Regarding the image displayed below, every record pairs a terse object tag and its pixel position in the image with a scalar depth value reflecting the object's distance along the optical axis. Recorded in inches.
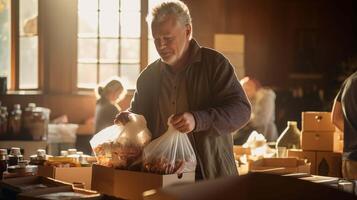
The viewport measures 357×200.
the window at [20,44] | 302.0
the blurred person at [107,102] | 225.1
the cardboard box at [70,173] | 108.1
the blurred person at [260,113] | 265.4
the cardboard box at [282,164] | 148.0
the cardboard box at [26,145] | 211.6
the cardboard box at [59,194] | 80.1
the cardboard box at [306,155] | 178.4
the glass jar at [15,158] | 118.4
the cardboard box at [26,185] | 89.1
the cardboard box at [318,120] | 184.1
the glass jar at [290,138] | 184.4
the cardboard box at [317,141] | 180.7
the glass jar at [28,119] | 215.3
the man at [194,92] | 98.9
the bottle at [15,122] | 214.1
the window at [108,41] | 308.0
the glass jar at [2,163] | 110.1
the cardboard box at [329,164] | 178.5
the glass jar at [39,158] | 113.5
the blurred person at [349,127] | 162.1
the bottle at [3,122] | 213.8
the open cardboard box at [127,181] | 88.4
